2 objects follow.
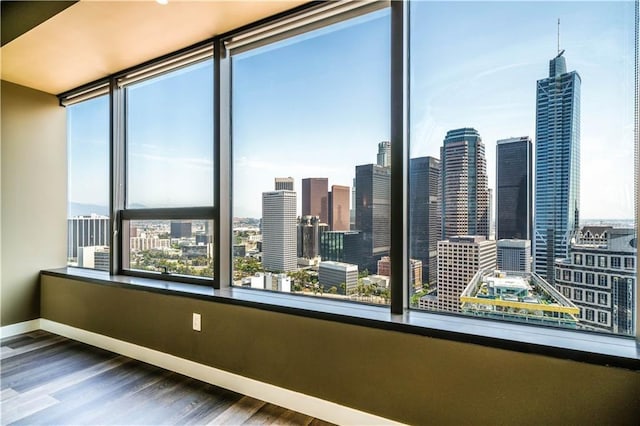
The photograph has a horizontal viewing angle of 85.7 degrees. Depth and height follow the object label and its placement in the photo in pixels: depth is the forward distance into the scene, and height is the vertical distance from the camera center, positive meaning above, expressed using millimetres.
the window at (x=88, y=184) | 3357 +278
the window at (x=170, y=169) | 2666 +358
